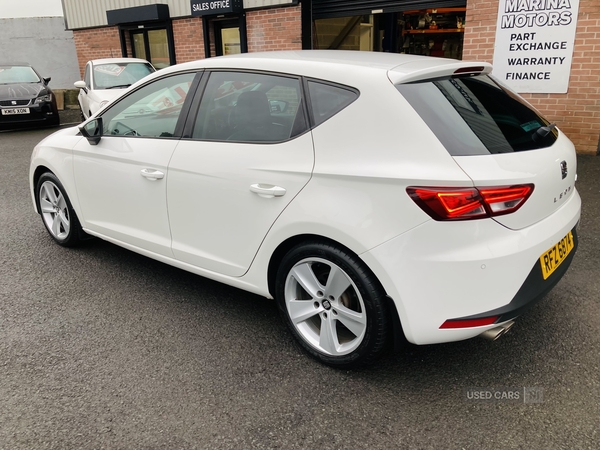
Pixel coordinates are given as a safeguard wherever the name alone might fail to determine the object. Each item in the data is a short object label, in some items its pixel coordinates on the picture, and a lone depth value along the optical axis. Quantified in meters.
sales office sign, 10.98
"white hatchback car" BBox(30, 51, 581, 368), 2.24
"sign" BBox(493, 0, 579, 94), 6.89
